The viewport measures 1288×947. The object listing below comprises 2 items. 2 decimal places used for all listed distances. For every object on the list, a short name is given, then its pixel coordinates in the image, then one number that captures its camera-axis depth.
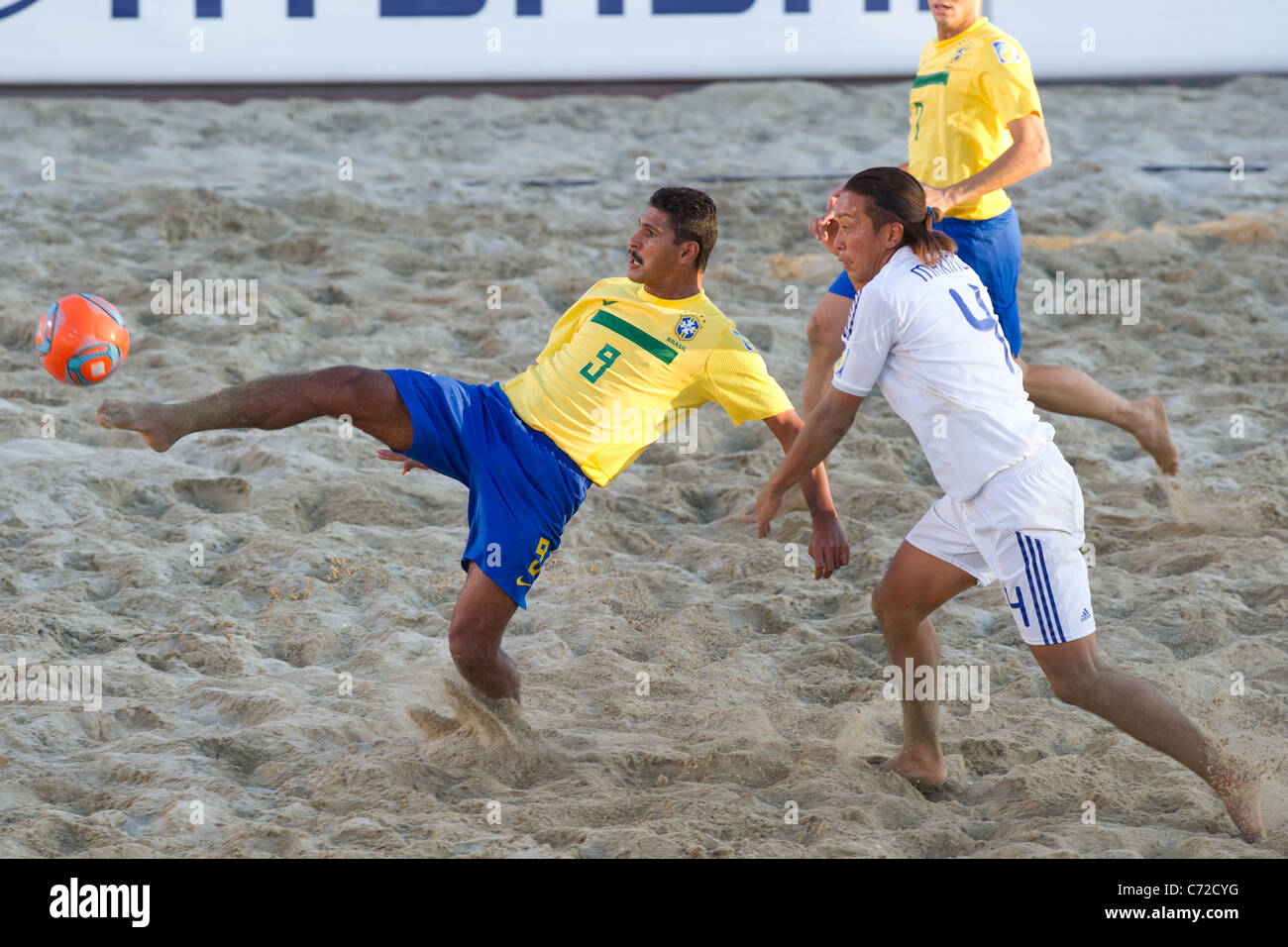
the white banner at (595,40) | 17.20
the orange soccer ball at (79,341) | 7.12
